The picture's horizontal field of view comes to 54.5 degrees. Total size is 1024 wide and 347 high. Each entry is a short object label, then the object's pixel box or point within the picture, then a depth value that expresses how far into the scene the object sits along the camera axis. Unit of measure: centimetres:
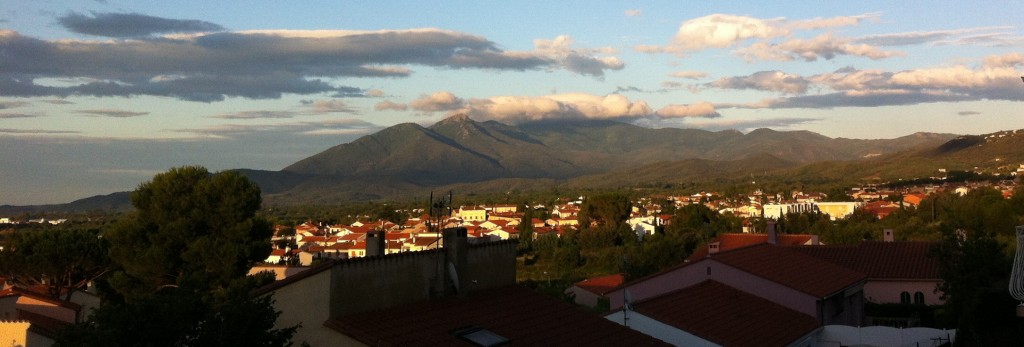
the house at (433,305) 1279
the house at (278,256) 7294
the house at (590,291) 3906
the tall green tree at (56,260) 3431
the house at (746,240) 4247
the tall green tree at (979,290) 1585
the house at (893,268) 3081
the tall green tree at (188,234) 2902
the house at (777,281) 2312
